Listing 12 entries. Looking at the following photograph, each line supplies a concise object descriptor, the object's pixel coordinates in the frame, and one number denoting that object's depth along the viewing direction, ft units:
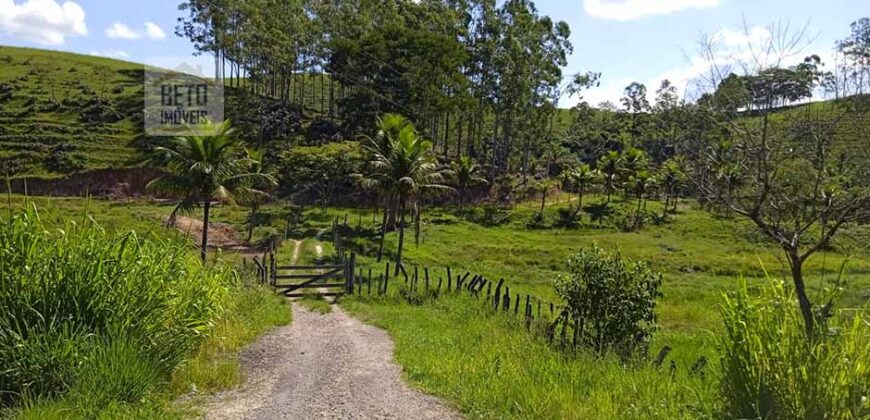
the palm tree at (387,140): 101.38
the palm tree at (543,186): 182.80
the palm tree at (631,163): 197.47
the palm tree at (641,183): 191.21
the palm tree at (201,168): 78.07
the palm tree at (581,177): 178.60
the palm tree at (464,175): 169.48
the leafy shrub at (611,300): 36.35
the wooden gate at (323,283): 66.03
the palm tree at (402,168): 99.76
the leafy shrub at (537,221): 164.14
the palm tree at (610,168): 187.42
